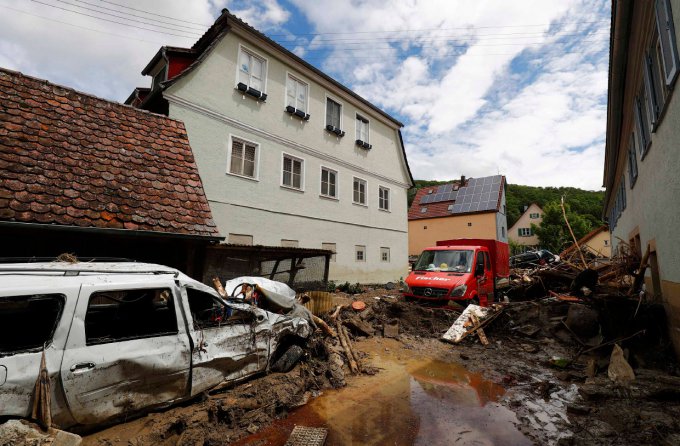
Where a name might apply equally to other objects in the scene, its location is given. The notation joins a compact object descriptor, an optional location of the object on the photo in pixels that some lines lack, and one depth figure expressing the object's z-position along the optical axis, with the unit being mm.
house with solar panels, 32625
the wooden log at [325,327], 7386
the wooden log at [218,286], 6949
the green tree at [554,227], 42688
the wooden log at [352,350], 6189
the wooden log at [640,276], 6823
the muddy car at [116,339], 3111
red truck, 9227
